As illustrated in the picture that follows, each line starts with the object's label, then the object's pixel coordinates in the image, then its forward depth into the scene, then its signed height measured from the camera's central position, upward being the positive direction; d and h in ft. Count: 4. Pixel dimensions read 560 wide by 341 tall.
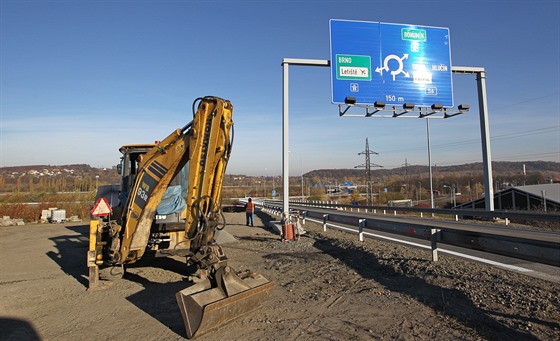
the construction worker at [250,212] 68.98 -3.43
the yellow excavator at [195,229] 15.62 -2.03
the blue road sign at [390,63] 48.73 +17.42
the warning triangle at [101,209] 29.55 -1.16
